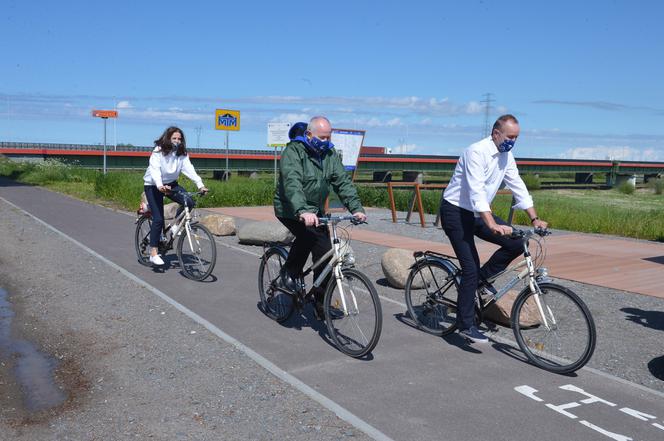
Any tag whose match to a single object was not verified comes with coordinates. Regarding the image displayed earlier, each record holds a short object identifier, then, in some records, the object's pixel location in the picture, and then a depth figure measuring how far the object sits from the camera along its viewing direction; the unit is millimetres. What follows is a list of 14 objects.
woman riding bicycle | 8750
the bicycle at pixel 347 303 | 5324
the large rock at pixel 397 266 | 8376
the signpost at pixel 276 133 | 21859
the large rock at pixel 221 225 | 13586
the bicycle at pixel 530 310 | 5137
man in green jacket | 5629
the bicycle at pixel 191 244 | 8555
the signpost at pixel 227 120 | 23422
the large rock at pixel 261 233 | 11844
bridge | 61875
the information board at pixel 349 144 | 16469
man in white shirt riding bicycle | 5527
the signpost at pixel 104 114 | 26516
